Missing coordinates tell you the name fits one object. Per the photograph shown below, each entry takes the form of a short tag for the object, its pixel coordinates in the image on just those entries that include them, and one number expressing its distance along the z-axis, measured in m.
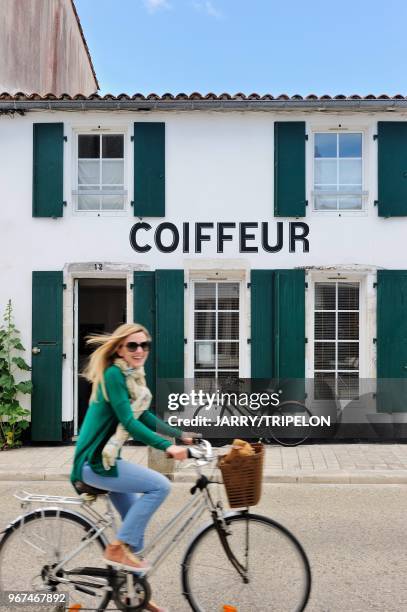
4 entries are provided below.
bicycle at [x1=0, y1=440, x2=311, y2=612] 3.30
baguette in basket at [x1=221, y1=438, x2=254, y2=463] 3.15
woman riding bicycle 3.20
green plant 9.17
